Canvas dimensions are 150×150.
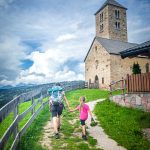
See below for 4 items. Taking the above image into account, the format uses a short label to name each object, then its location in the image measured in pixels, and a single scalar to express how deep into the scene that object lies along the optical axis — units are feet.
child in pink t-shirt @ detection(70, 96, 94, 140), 17.49
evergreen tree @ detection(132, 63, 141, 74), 45.12
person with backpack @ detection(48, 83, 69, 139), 18.18
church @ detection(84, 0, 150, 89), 83.95
